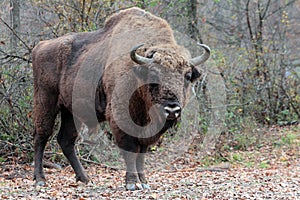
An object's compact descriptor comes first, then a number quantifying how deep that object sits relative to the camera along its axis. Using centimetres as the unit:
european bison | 1245
